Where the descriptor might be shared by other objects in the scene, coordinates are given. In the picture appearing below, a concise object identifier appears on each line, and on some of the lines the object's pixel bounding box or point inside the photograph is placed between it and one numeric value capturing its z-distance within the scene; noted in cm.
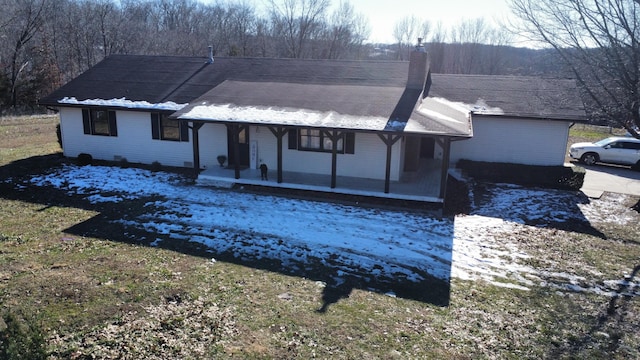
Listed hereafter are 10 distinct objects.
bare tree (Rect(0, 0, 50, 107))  3425
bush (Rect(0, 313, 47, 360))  427
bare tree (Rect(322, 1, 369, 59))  6103
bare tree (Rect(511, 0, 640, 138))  1060
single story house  1405
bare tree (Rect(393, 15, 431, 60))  7631
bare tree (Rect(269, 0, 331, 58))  5975
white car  1989
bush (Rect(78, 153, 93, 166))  1750
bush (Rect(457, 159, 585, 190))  1568
